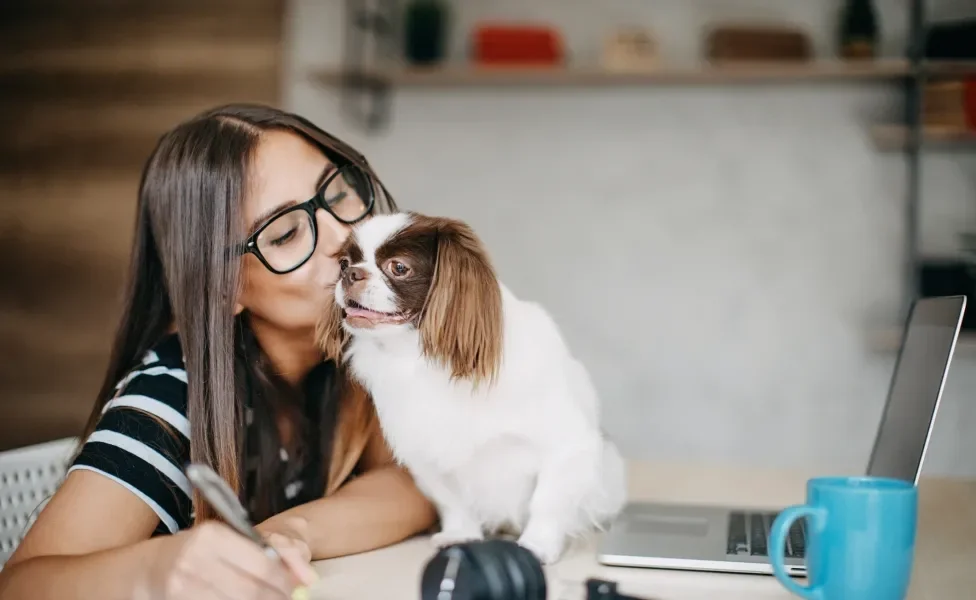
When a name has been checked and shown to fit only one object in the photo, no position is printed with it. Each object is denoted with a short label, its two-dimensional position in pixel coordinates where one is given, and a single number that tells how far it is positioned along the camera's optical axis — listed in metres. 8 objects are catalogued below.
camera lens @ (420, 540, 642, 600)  0.62
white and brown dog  0.92
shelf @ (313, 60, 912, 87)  2.45
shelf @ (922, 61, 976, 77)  2.37
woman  0.82
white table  0.82
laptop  0.88
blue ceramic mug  0.69
